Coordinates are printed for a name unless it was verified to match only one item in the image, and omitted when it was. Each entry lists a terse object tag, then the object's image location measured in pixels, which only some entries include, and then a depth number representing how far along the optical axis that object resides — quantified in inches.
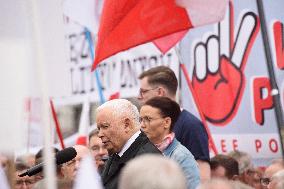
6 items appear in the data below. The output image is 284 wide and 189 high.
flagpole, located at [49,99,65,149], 660.4
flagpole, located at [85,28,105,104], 692.7
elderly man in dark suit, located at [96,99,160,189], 430.8
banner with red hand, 615.0
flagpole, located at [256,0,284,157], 510.3
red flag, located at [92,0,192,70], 553.5
